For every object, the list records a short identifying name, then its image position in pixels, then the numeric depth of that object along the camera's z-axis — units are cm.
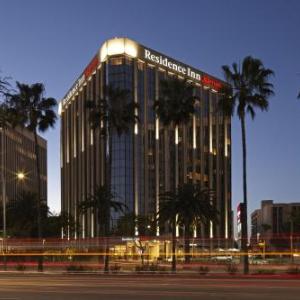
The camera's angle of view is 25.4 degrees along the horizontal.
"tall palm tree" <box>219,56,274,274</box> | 5047
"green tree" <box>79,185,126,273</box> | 6831
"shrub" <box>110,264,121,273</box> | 5078
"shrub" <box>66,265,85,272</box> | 5153
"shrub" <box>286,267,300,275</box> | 4484
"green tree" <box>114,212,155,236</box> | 11450
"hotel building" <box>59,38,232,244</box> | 13900
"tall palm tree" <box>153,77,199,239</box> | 5897
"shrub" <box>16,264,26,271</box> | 5453
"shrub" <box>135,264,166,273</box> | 4984
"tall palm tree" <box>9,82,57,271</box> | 5909
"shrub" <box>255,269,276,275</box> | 4588
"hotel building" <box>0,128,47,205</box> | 17369
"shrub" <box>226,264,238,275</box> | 4594
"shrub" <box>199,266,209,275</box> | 4596
